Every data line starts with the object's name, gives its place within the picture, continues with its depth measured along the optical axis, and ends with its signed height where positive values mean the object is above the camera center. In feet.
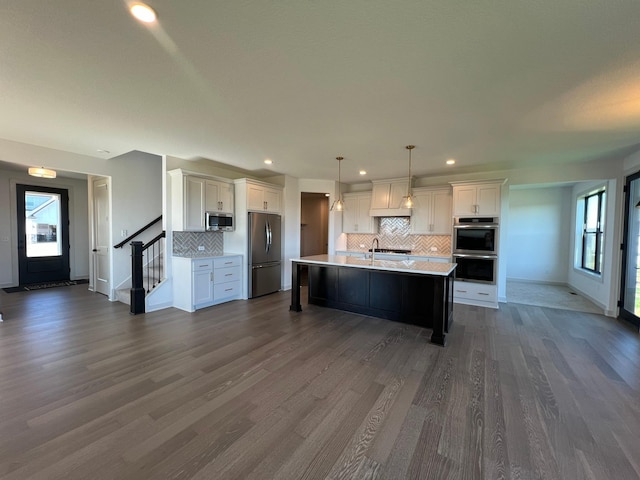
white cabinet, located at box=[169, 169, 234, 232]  15.11 +1.60
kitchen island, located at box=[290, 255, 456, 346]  11.09 -2.95
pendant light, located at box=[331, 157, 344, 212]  15.03 +1.39
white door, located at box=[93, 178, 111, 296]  17.95 -0.75
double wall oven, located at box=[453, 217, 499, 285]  16.10 -1.05
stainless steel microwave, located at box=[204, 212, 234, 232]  16.11 +0.36
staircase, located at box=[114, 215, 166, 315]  14.08 -2.65
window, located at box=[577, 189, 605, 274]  17.58 +0.25
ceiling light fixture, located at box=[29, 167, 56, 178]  14.90 +3.04
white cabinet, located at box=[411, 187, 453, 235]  18.31 +1.33
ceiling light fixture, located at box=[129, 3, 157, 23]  4.92 +4.02
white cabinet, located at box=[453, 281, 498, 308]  16.03 -3.85
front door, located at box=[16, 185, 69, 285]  20.02 -0.69
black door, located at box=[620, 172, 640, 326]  13.33 -1.18
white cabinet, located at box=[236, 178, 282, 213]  17.35 +2.17
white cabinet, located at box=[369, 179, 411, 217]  19.49 +2.44
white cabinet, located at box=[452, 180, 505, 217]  16.08 +2.00
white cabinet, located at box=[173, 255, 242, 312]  14.69 -3.10
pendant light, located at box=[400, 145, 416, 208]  12.66 +1.54
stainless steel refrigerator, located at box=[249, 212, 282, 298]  17.38 -1.71
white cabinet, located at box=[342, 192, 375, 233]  21.47 +1.27
